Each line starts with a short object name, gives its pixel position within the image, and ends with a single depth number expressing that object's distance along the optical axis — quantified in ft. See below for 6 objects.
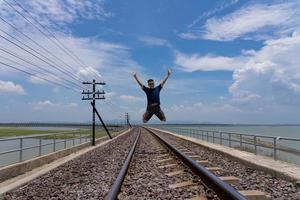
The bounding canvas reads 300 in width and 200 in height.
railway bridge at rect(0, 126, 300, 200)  12.13
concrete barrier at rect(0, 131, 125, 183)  19.41
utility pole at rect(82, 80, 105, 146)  58.57
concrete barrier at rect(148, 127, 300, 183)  14.61
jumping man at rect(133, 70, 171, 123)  21.27
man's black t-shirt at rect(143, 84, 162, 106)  21.27
